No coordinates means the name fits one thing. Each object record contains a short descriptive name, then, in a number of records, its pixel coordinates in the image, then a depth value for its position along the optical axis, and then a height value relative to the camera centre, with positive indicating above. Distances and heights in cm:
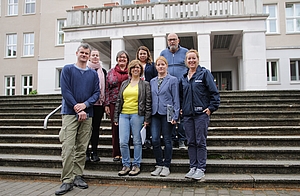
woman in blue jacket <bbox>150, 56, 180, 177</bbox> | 395 -9
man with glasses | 478 +83
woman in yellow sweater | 400 -11
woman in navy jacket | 381 -1
